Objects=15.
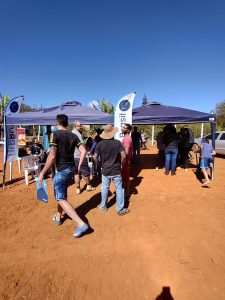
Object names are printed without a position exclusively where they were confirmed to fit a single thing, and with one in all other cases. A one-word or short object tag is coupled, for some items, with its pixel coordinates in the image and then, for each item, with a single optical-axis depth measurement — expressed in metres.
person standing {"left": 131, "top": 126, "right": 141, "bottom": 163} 11.07
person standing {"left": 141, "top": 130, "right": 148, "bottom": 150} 18.89
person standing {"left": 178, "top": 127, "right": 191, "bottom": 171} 9.57
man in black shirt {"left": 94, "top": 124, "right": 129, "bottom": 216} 4.65
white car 13.58
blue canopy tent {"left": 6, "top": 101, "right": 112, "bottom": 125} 7.29
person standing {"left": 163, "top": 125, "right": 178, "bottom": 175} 8.46
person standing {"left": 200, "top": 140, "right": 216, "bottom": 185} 7.18
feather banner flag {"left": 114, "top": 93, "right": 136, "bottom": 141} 7.36
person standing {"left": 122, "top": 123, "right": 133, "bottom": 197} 5.61
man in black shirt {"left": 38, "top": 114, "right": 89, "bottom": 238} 3.80
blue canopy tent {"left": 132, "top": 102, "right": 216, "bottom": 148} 7.98
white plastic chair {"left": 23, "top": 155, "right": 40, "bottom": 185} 7.49
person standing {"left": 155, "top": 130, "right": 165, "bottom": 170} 10.08
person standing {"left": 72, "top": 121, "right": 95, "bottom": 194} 6.14
